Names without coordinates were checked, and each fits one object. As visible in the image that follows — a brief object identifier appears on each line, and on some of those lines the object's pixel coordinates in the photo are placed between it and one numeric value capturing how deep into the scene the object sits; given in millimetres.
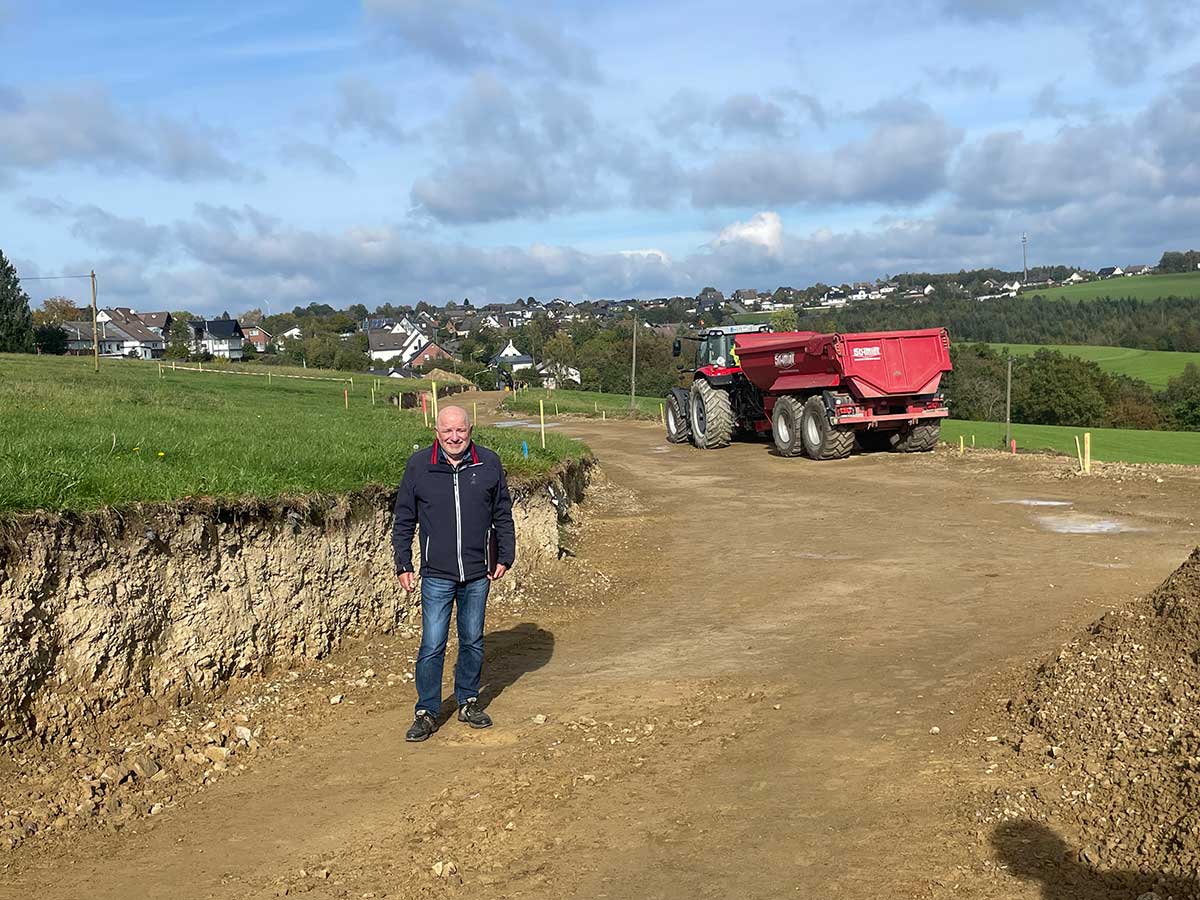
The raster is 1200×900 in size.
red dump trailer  21172
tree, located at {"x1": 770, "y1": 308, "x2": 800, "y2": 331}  82031
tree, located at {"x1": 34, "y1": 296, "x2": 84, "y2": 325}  117938
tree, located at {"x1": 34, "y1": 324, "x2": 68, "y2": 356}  91000
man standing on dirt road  6836
